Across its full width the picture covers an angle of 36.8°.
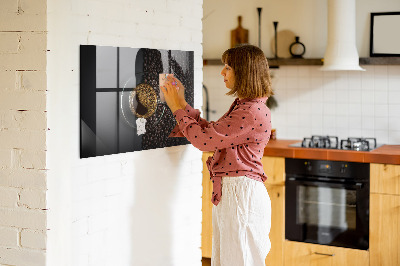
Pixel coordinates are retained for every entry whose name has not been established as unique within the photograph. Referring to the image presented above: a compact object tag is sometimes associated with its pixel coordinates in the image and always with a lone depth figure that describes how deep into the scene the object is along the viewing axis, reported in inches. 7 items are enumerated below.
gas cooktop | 171.9
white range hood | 178.2
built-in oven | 165.3
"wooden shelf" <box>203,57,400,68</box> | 180.2
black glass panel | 98.8
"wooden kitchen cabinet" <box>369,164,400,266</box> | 159.9
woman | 108.0
